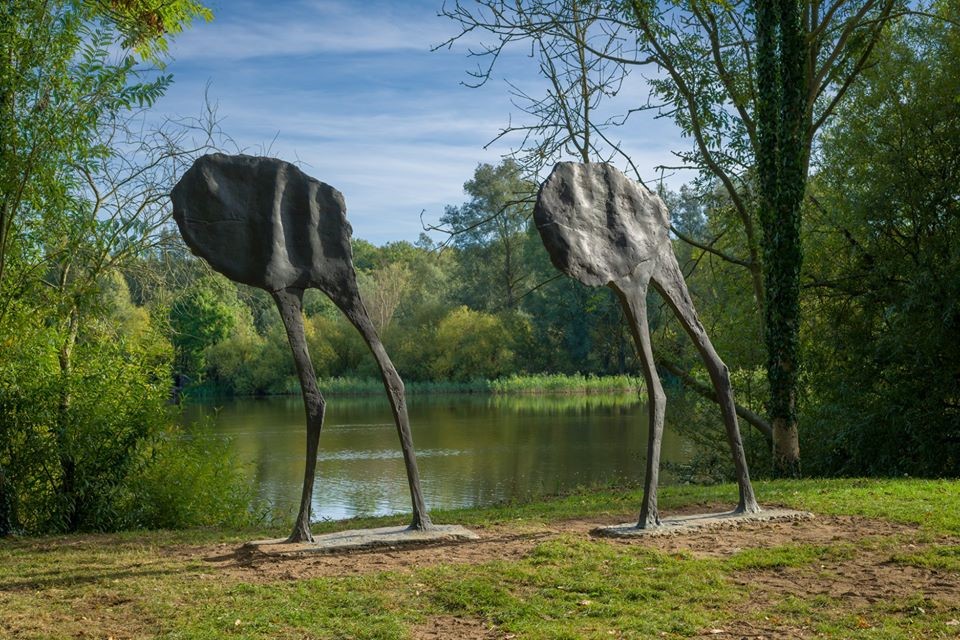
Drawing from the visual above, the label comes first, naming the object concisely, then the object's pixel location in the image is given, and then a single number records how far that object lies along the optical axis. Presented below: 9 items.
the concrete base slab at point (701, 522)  7.33
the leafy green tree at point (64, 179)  8.48
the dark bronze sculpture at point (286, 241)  6.92
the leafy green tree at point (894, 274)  12.59
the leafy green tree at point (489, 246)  42.22
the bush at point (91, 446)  9.47
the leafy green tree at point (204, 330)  39.36
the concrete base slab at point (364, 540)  6.99
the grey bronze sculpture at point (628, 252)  7.26
